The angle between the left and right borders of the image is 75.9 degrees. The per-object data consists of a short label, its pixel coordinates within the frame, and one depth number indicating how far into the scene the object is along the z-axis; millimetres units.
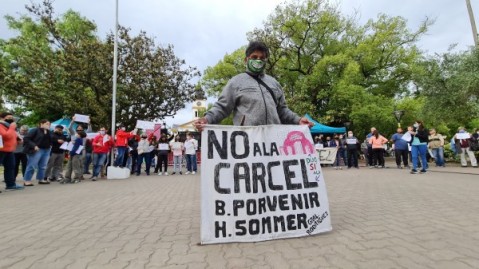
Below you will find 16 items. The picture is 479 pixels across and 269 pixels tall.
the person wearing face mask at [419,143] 10875
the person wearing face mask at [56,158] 10125
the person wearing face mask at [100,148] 11734
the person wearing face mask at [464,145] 14133
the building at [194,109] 86844
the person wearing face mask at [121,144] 12875
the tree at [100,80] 19031
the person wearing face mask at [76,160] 10211
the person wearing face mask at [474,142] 14289
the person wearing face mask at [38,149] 9000
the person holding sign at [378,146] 15289
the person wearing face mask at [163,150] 14008
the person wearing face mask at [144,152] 13812
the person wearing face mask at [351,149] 15802
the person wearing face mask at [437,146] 14531
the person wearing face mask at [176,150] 14461
